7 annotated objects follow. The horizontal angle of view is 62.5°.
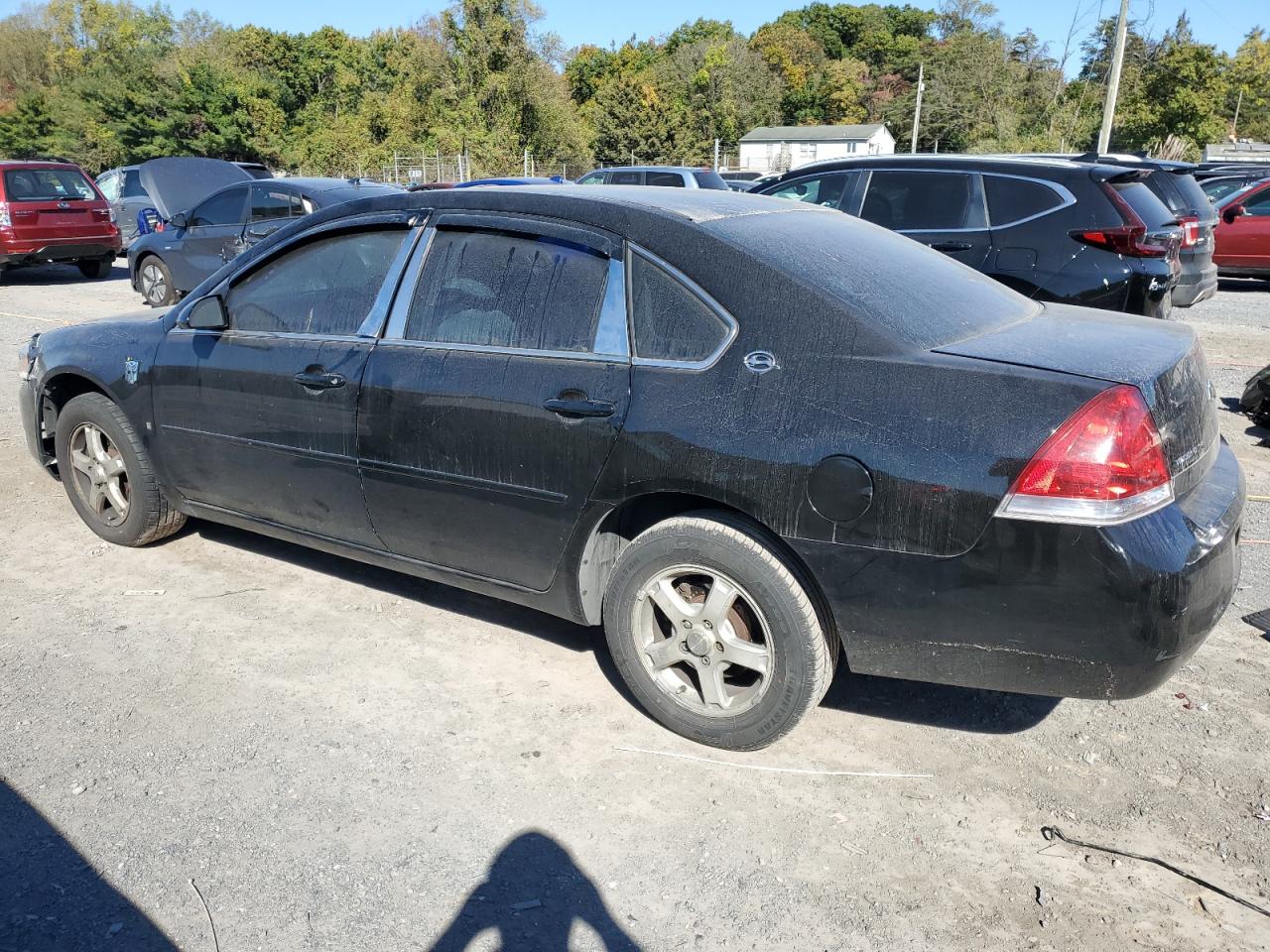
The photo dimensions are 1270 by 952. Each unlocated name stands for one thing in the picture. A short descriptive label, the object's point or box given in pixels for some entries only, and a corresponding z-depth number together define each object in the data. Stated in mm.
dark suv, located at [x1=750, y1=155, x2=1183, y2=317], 7578
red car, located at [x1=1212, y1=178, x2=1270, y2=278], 15289
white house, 80875
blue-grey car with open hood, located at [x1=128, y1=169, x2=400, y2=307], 12289
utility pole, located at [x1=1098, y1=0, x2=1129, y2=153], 27359
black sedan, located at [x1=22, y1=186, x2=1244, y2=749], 2744
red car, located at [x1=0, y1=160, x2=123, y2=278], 15688
